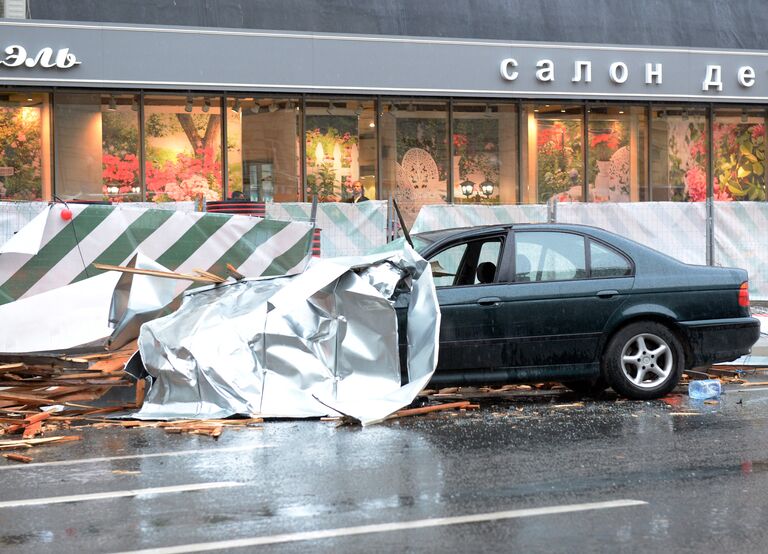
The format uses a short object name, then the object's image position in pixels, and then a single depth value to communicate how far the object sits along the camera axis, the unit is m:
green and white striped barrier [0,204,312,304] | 10.85
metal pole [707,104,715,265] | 22.14
